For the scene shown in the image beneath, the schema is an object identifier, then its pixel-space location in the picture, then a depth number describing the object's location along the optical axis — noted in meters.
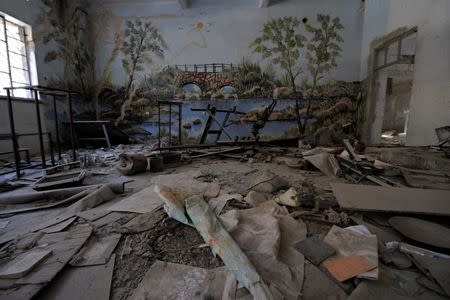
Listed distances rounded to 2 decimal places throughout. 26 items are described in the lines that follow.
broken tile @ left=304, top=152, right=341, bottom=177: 3.47
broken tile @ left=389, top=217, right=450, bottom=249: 1.55
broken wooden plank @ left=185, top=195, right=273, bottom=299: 1.13
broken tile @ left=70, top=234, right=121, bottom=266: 1.44
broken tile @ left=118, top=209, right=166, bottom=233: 1.82
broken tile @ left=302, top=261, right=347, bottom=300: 1.18
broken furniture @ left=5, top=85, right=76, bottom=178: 3.17
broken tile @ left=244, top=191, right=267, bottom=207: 2.26
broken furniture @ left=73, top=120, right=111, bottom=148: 6.00
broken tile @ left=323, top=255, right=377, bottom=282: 1.27
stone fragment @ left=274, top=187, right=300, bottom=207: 2.22
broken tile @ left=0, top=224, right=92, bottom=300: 1.20
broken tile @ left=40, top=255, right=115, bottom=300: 1.20
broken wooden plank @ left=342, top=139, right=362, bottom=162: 3.76
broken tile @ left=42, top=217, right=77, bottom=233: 1.82
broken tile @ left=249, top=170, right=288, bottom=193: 2.73
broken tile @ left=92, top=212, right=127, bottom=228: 1.92
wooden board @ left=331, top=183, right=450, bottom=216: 1.94
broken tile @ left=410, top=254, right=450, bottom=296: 1.22
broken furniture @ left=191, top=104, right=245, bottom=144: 5.35
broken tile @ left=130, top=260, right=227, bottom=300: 1.18
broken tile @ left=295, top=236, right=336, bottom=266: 1.44
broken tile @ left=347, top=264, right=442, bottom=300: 1.15
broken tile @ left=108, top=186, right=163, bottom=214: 2.19
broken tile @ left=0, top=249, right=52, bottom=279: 1.28
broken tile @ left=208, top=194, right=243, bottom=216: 2.09
